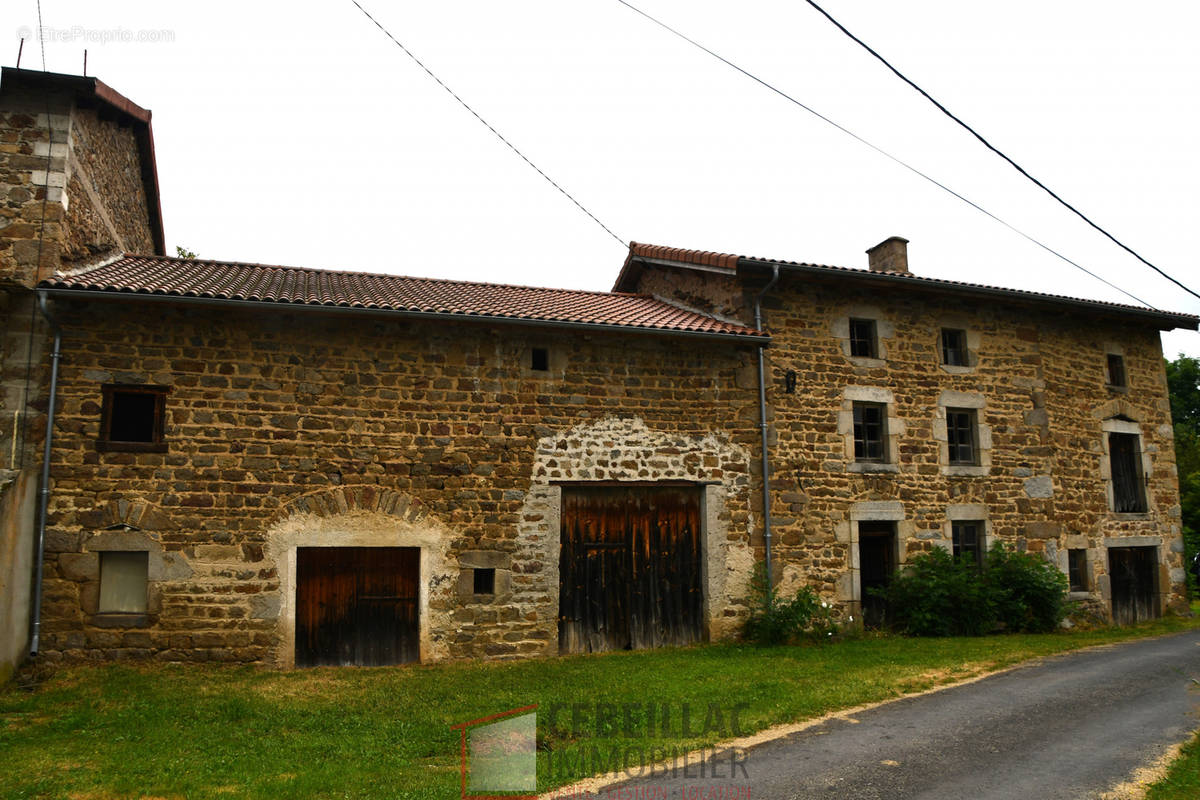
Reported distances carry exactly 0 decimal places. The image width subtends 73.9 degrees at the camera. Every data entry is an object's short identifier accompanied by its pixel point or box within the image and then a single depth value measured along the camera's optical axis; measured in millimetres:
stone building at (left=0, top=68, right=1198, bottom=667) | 8320
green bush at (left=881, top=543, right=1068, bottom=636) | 10977
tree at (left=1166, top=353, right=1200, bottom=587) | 17953
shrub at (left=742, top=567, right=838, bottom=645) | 10062
